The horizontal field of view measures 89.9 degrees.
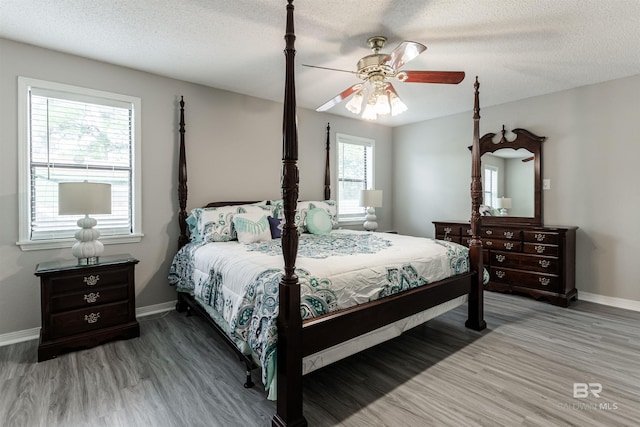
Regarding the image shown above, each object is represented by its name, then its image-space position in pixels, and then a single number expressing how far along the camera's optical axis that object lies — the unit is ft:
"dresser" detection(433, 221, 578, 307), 11.92
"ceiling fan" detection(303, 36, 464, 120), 7.85
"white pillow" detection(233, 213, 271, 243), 10.26
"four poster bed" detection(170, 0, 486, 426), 5.52
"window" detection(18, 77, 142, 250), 9.16
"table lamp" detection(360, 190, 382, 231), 15.55
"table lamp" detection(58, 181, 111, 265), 8.24
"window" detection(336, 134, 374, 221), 16.96
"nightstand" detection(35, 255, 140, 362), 8.13
